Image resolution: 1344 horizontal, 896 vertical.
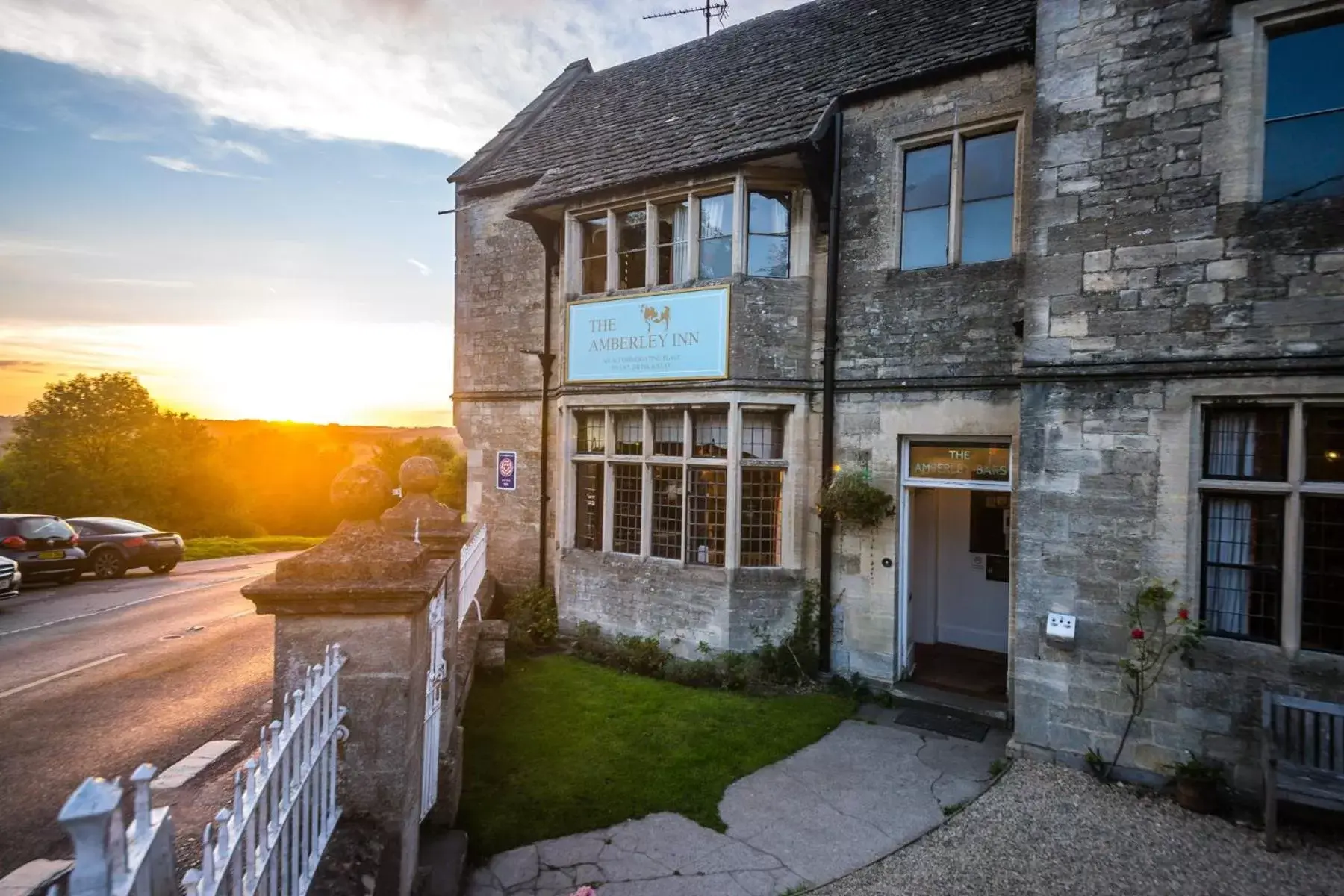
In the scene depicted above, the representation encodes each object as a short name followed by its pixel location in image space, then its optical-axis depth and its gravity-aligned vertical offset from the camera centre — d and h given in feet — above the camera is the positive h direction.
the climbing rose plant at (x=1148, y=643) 18.90 -5.58
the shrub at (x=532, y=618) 32.55 -9.39
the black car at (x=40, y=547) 48.67 -8.94
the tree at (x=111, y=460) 89.51 -4.91
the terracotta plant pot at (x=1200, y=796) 17.61 -9.14
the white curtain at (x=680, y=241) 31.27 +9.00
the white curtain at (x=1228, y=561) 18.84 -3.23
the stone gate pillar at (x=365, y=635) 10.61 -3.29
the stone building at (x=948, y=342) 18.38 +3.57
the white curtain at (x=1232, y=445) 18.86 +0.01
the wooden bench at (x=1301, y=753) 15.80 -7.46
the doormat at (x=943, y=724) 23.57 -10.18
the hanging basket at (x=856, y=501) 26.84 -2.46
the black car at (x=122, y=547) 53.88 -9.84
